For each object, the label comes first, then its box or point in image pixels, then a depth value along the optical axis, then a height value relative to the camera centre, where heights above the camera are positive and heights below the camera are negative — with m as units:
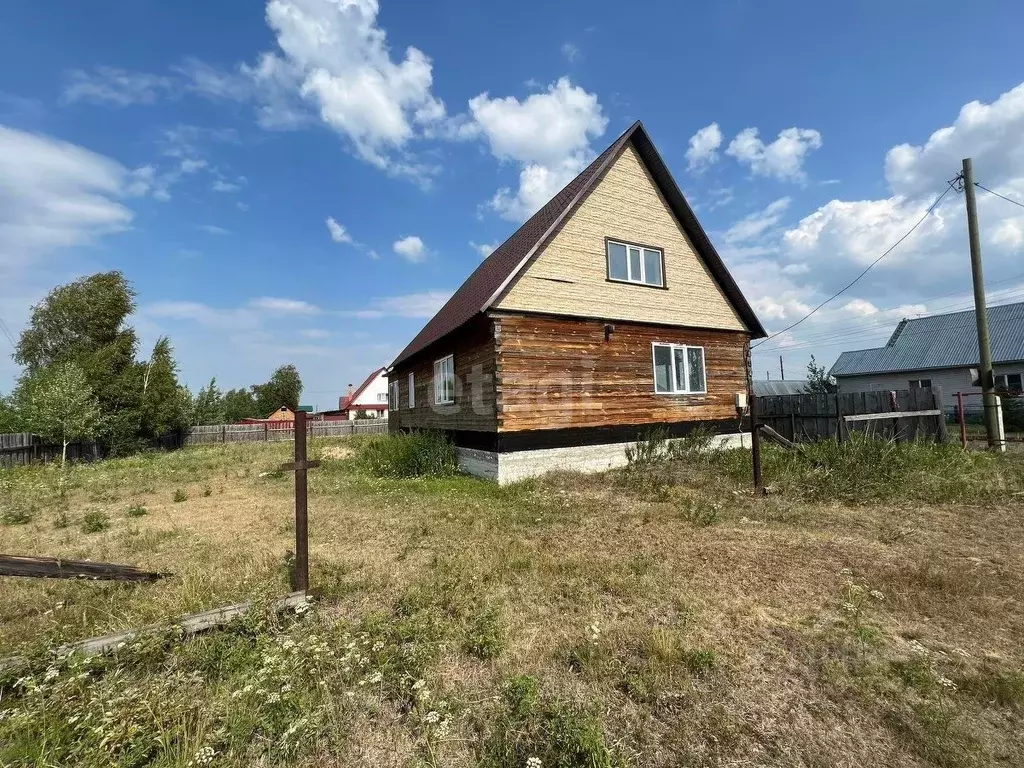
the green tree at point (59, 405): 19.38 +0.71
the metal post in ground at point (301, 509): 4.55 -0.97
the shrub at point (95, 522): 8.15 -1.90
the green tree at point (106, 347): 23.25 +4.06
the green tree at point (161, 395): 25.02 +1.30
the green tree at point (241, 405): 67.12 +1.53
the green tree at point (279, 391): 67.50 +3.36
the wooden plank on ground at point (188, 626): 3.46 -1.75
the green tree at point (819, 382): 35.19 +0.88
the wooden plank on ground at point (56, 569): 3.45 -1.18
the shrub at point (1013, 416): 22.53 -1.50
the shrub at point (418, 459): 12.72 -1.45
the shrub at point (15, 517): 9.31 -1.95
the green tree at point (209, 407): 37.98 +0.79
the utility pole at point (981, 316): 12.89 +2.05
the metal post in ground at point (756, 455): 8.82 -1.16
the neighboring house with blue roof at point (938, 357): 27.83 +2.20
